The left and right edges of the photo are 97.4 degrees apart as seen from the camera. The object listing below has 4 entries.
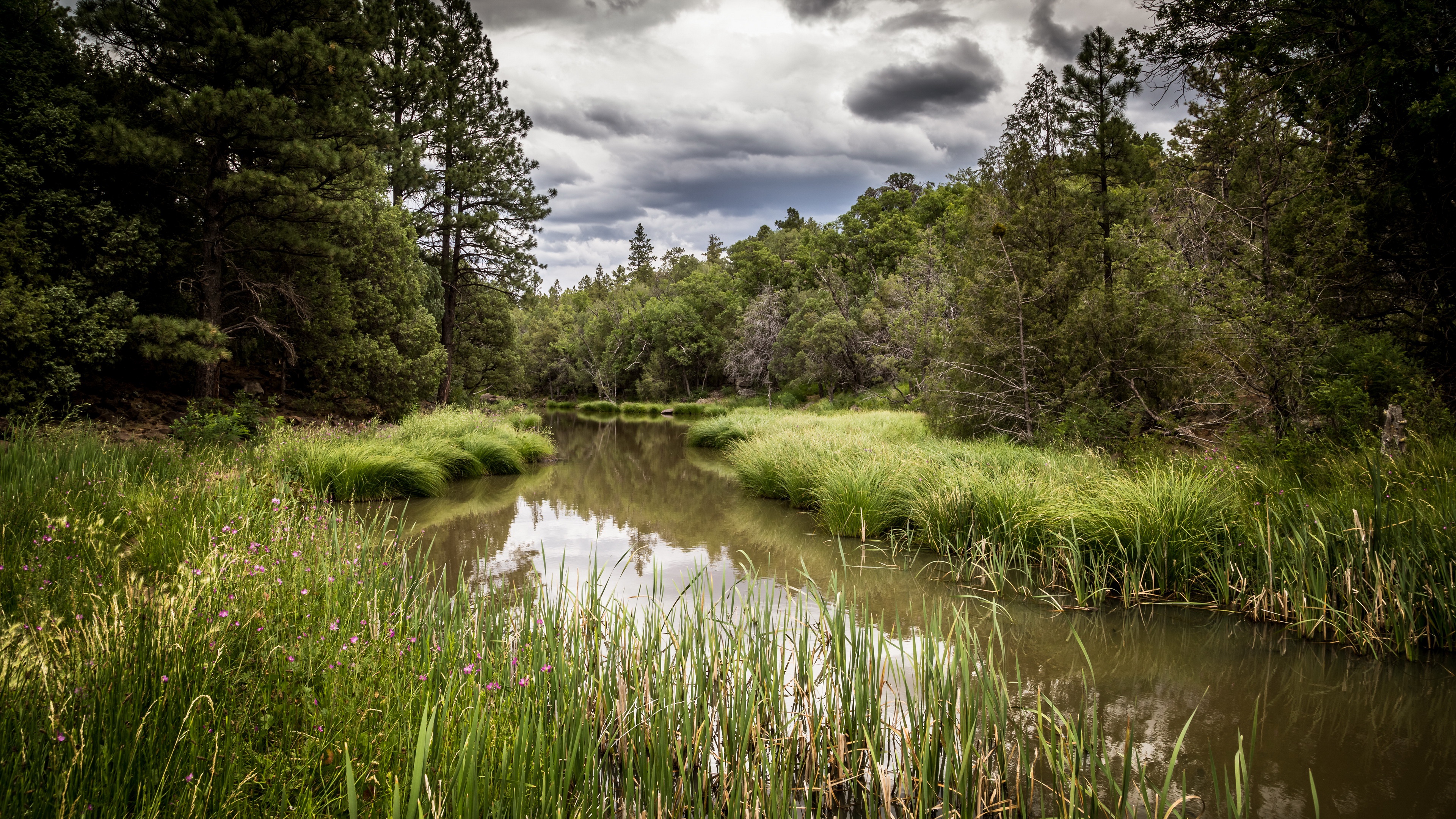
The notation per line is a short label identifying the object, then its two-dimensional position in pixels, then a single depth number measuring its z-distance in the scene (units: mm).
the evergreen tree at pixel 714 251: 79875
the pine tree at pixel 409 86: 20531
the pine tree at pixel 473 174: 22797
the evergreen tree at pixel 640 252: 86075
